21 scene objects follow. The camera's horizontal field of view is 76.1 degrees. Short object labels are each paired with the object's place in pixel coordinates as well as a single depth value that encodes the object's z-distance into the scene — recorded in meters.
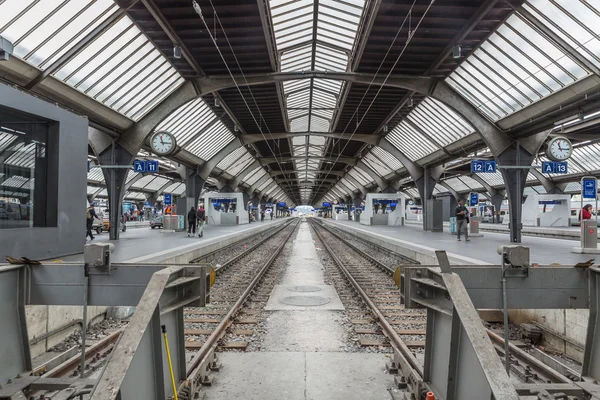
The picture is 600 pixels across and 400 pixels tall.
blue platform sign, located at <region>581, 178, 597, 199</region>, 12.14
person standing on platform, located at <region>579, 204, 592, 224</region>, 13.13
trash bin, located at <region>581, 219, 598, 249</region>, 12.55
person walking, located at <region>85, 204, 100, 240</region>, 17.98
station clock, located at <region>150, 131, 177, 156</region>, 17.78
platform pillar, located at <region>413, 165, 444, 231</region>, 28.81
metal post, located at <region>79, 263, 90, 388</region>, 4.00
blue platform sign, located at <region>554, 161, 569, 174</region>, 15.71
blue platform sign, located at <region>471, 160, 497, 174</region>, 18.72
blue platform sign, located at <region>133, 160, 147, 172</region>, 18.06
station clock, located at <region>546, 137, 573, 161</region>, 15.50
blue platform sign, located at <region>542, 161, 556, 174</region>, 15.61
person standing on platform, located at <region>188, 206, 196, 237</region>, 21.09
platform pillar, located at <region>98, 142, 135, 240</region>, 18.03
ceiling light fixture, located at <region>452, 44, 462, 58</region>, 13.63
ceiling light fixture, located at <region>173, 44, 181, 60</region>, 13.70
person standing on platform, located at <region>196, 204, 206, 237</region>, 20.89
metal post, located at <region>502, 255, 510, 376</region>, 3.90
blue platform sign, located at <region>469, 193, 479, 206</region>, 38.04
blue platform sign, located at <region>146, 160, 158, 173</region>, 18.16
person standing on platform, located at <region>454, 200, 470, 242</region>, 17.27
